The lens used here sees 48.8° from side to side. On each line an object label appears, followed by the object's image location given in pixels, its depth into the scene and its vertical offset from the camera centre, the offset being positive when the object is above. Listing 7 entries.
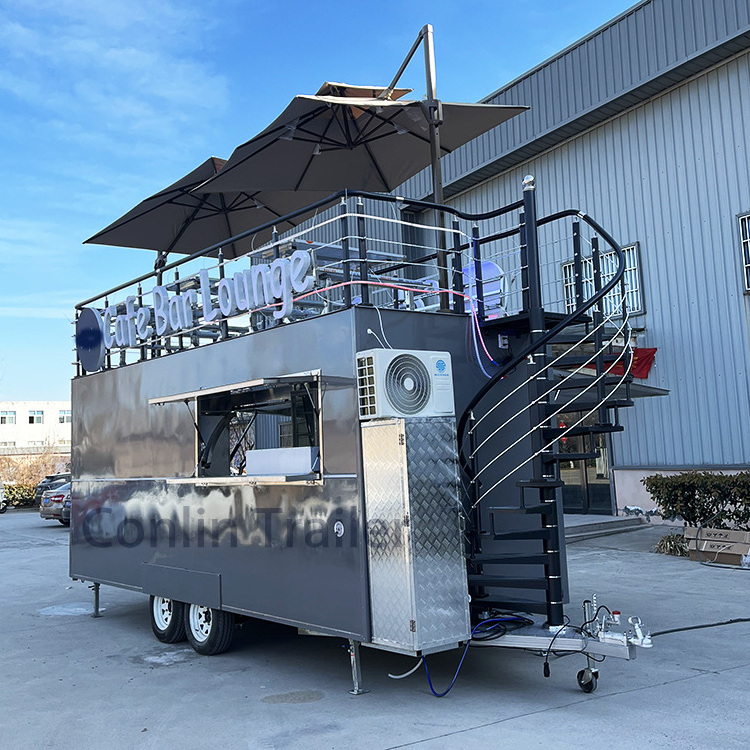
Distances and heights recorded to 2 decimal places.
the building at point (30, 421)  71.44 +4.71
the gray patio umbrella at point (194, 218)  11.12 +3.41
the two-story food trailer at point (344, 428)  6.10 +0.29
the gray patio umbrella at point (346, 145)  8.76 +3.59
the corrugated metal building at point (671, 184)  14.60 +5.12
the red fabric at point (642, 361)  15.77 +1.63
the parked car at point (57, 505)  22.77 -0.89
